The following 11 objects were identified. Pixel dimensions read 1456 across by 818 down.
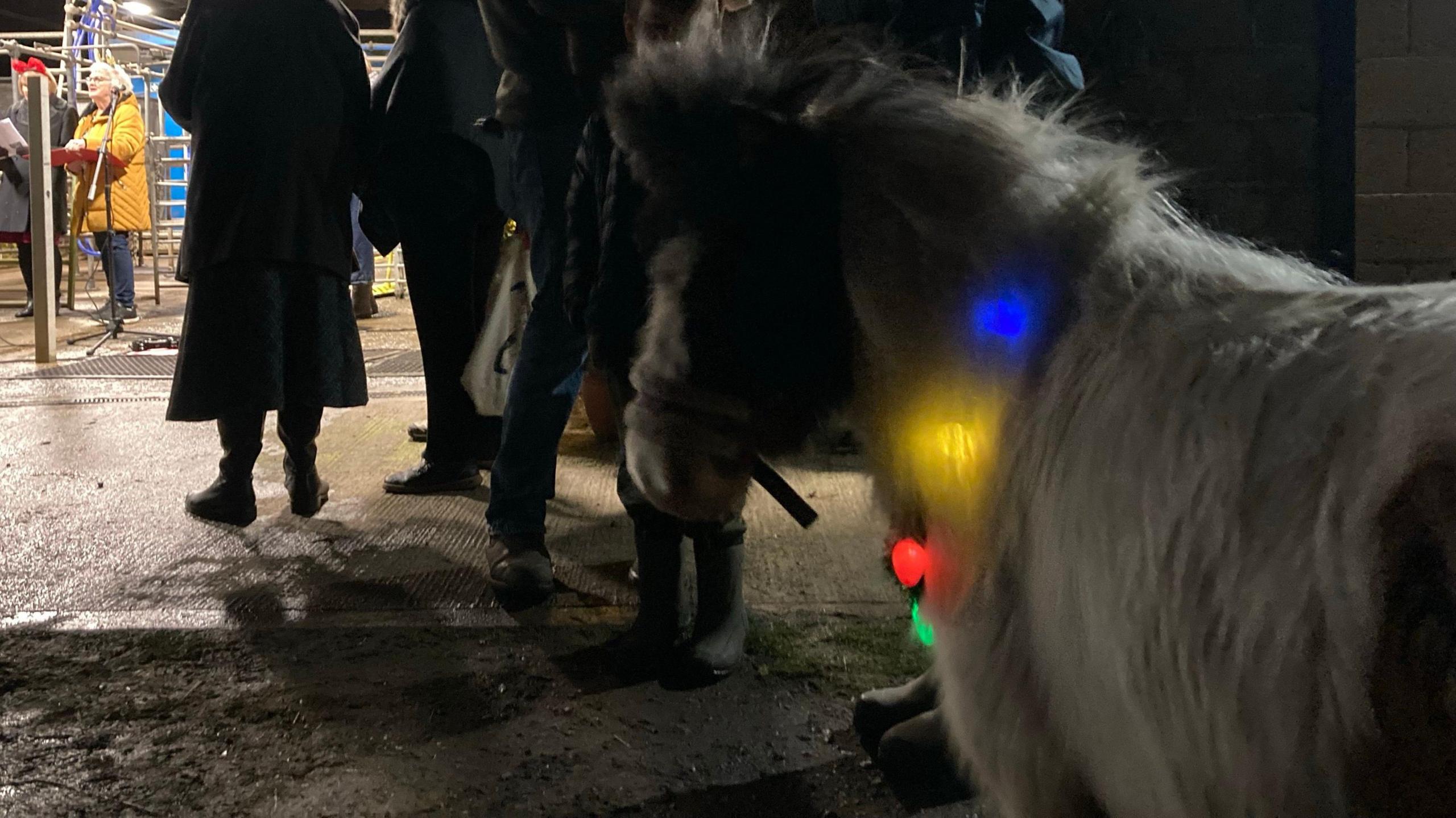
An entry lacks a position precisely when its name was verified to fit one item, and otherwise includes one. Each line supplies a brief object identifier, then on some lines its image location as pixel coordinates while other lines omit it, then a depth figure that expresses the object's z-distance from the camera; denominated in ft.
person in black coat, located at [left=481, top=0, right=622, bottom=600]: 7.28
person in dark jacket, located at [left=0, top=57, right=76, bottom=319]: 28.48
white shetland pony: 2.50
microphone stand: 24.99
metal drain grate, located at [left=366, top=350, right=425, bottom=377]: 20.89
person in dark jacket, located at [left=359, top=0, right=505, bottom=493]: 10.30
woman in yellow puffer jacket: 26.11
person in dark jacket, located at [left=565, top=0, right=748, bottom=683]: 5.42
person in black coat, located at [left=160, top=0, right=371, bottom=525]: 9.23
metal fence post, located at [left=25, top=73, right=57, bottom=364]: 19.95
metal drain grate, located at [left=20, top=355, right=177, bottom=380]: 20.34
